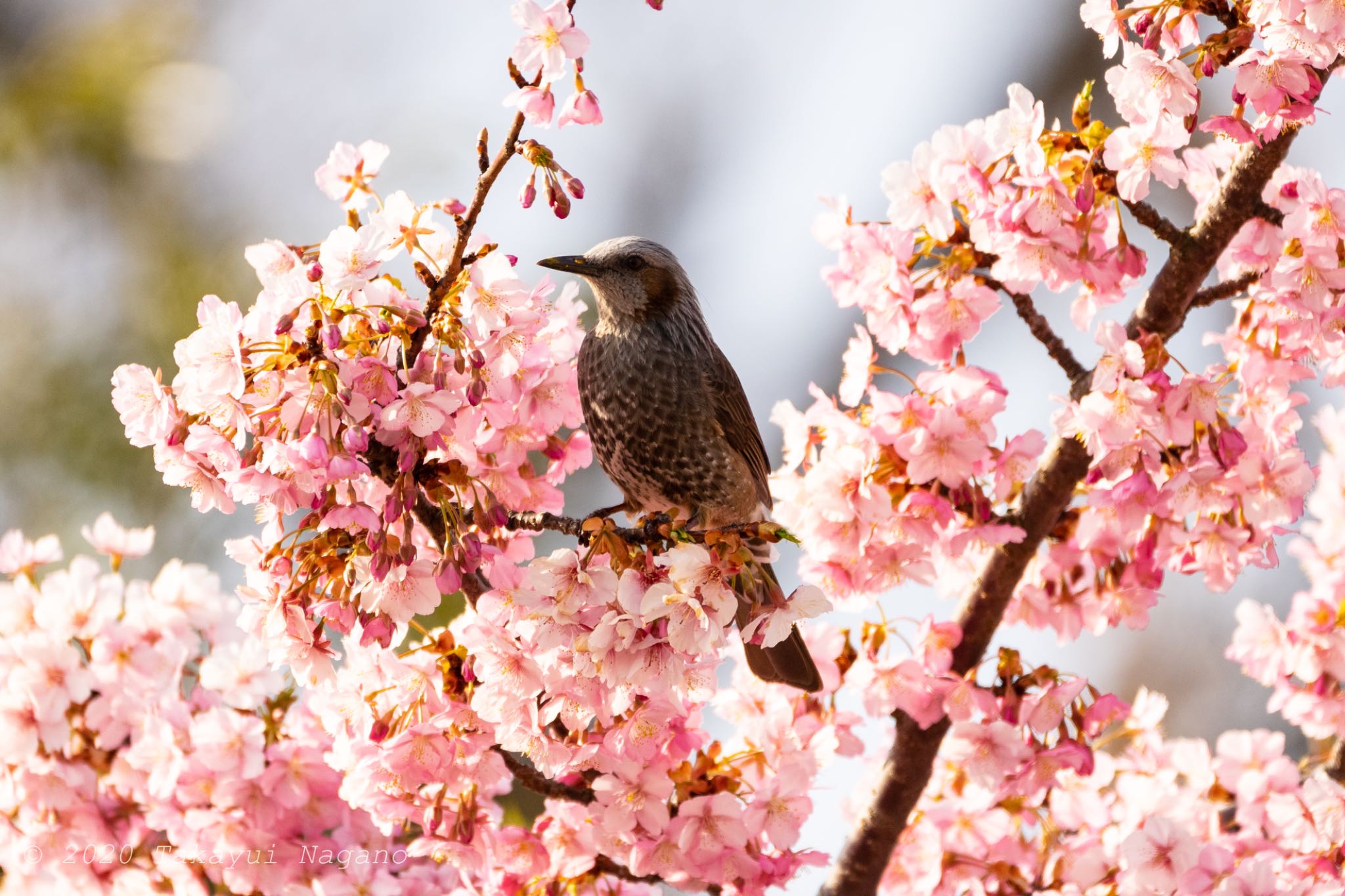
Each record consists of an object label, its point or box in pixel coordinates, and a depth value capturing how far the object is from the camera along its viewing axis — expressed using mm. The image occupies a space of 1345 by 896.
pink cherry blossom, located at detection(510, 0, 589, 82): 8766
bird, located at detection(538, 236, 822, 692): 9093
